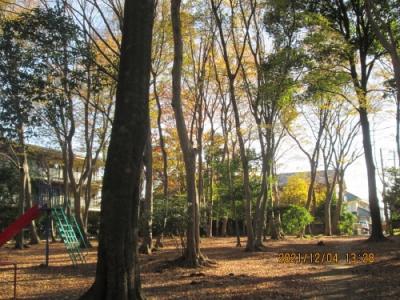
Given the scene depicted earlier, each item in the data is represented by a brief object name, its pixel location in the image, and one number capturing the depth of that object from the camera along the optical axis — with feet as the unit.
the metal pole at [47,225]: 49.79
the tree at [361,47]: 67.56
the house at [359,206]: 262.41
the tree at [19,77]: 40.68
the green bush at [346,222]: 137.85
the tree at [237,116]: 60.80
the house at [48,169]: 87.72
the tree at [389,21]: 39.58
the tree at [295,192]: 168.89
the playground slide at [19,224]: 36.78
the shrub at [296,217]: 94.38
